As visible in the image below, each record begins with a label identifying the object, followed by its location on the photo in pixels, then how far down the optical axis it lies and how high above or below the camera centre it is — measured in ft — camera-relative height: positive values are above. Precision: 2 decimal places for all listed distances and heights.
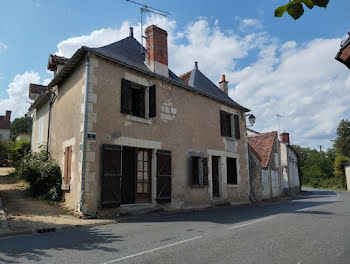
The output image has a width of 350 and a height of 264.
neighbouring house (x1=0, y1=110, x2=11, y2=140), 135.44 +25.77
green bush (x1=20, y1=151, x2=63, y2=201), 31.83 -0.39
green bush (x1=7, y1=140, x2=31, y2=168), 56.27 +5.44
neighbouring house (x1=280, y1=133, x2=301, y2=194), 81.61 +1.91
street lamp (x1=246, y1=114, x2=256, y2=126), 51.22 +10.30
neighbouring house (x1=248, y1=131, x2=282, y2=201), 54.24 +1.68
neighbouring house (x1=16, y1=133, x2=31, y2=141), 111.26 +16.66
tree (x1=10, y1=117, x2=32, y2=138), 165.39 +31.49
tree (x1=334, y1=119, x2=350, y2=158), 154.71 +19.16
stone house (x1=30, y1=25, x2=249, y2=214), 27.99 +5.50
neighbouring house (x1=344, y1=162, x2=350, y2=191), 115.14 -0.05
